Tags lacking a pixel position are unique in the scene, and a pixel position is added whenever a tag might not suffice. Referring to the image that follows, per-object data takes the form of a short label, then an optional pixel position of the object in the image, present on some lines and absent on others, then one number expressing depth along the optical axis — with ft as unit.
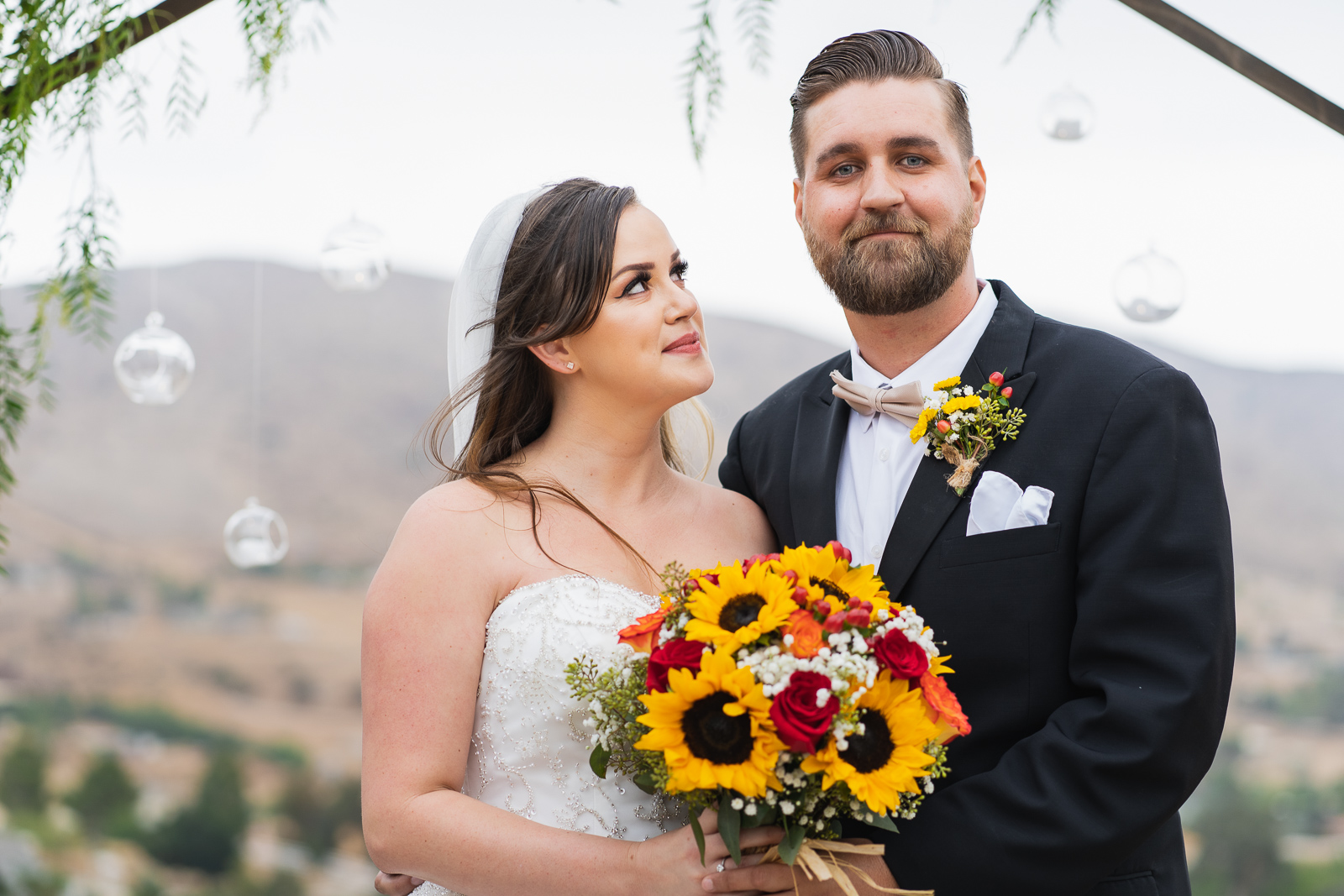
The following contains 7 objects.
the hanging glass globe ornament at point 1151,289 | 14.14
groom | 6.58
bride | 7.11
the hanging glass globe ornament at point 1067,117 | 14.16
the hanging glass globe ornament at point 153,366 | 15.35
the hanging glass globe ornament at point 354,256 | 15.19
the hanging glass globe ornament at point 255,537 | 16.55
